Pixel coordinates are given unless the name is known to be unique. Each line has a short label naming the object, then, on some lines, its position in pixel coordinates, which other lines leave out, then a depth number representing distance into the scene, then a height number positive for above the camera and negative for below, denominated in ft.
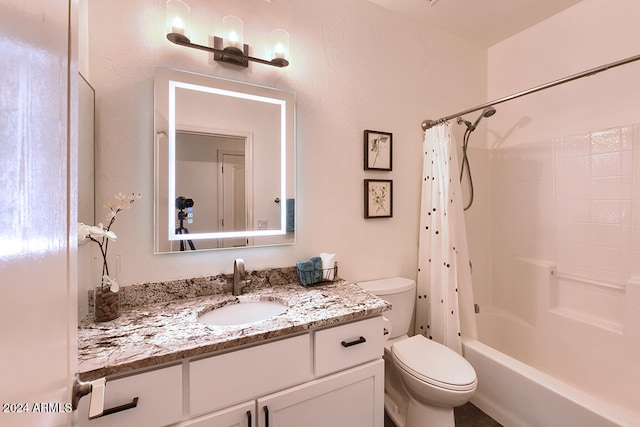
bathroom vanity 2.72 -1.74
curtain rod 4.35 +2.31
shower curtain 5.90 -0.89
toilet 4.33 -2.63
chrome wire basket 5.00 -1.18
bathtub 4.05 -3.06
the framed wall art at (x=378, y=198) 6.07 +0.31
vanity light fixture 4.25 +2.85
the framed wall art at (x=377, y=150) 6.03 +1.38
